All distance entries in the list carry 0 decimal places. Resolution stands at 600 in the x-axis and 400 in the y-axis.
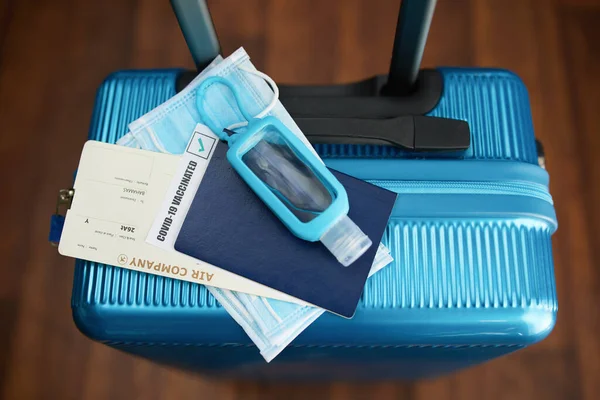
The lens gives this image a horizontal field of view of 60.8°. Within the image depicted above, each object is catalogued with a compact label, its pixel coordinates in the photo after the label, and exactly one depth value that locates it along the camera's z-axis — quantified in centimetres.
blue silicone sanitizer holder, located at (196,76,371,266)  48
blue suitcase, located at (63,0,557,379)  50
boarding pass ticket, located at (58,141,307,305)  50
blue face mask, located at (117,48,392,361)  49
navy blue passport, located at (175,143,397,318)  49
